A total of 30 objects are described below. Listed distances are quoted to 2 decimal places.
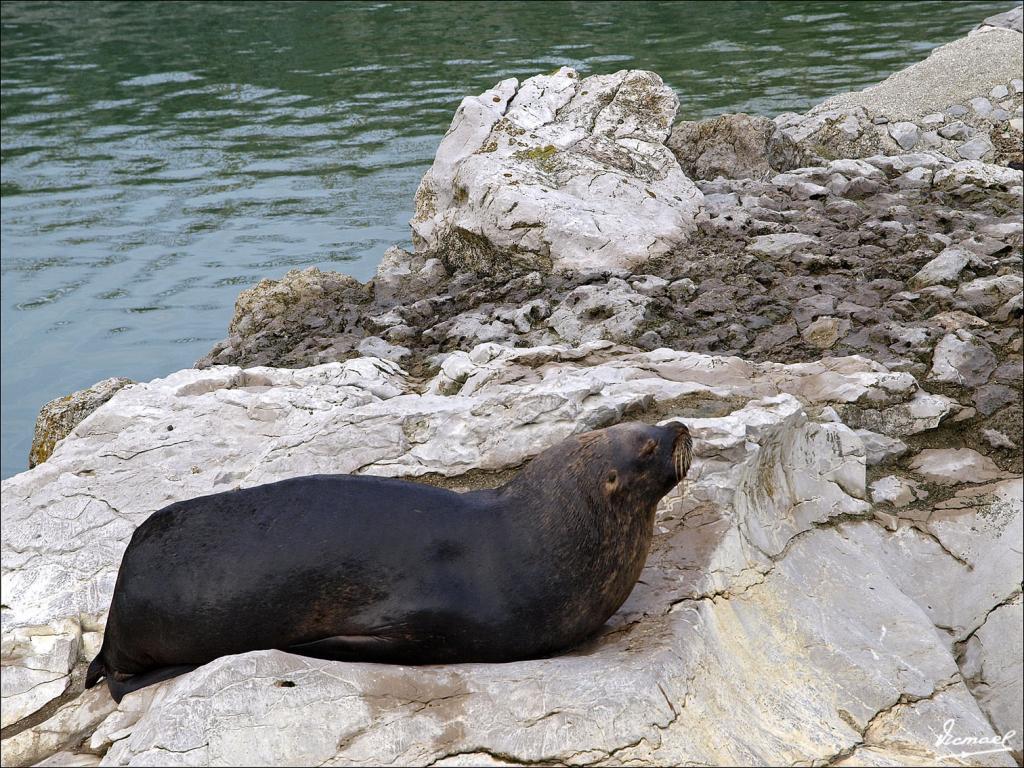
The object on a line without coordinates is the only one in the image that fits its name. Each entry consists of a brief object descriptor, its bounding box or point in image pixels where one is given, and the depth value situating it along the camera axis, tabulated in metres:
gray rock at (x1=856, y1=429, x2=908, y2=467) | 11.48
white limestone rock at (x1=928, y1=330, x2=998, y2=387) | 12.40
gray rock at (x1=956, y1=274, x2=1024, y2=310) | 13.81
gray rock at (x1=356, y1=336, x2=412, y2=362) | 15.10
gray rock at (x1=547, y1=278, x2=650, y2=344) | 14.74
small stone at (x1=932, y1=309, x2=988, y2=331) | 13.25
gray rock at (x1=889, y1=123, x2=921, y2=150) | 22.64
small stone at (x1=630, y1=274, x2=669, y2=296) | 15.38
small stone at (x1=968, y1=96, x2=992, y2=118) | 24.05
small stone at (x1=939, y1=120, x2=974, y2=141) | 23.09
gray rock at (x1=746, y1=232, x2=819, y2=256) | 16.16
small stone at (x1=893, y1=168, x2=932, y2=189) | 18.48
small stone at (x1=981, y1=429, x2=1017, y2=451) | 11.52
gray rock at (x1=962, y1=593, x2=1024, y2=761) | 9.71
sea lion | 8.03
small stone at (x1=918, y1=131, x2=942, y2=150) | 22.77
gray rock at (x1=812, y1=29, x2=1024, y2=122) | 25.03
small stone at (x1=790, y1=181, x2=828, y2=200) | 18.22
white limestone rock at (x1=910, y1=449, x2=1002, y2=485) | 11.25
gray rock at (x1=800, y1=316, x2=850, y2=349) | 13.65
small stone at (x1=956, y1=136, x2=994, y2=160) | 22.22
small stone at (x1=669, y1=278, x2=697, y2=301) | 15.26
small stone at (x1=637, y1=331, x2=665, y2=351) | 14.28
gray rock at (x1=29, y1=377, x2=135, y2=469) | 14.87
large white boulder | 16.83
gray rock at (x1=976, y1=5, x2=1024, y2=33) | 30.70
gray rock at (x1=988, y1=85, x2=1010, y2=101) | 24.55
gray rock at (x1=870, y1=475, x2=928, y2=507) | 10.98
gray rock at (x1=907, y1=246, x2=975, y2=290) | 14.52
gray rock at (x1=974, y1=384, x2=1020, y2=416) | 11.94
